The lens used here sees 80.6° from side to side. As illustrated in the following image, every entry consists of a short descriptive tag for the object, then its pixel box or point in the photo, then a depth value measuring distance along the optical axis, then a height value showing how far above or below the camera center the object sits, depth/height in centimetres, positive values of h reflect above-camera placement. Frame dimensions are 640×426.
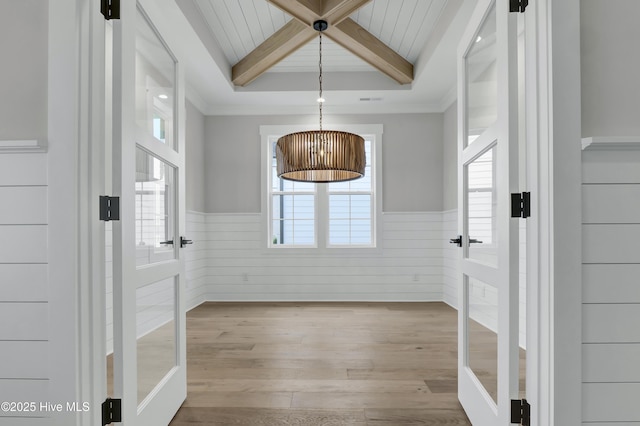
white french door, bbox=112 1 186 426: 137 -4
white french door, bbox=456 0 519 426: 136 -2
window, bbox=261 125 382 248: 516 +7
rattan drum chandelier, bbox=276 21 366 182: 300 +49
